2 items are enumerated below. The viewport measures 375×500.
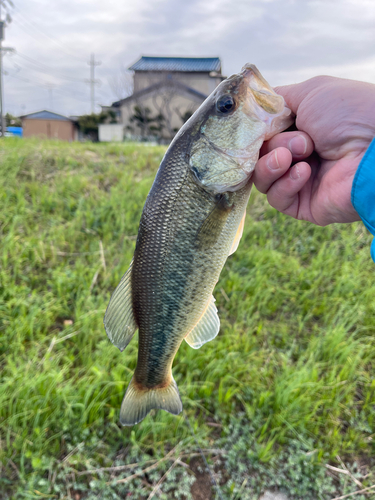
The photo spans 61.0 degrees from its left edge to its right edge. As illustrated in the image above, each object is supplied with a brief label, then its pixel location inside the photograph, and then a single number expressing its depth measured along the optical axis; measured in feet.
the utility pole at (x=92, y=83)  129.74
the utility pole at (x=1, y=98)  53.52
